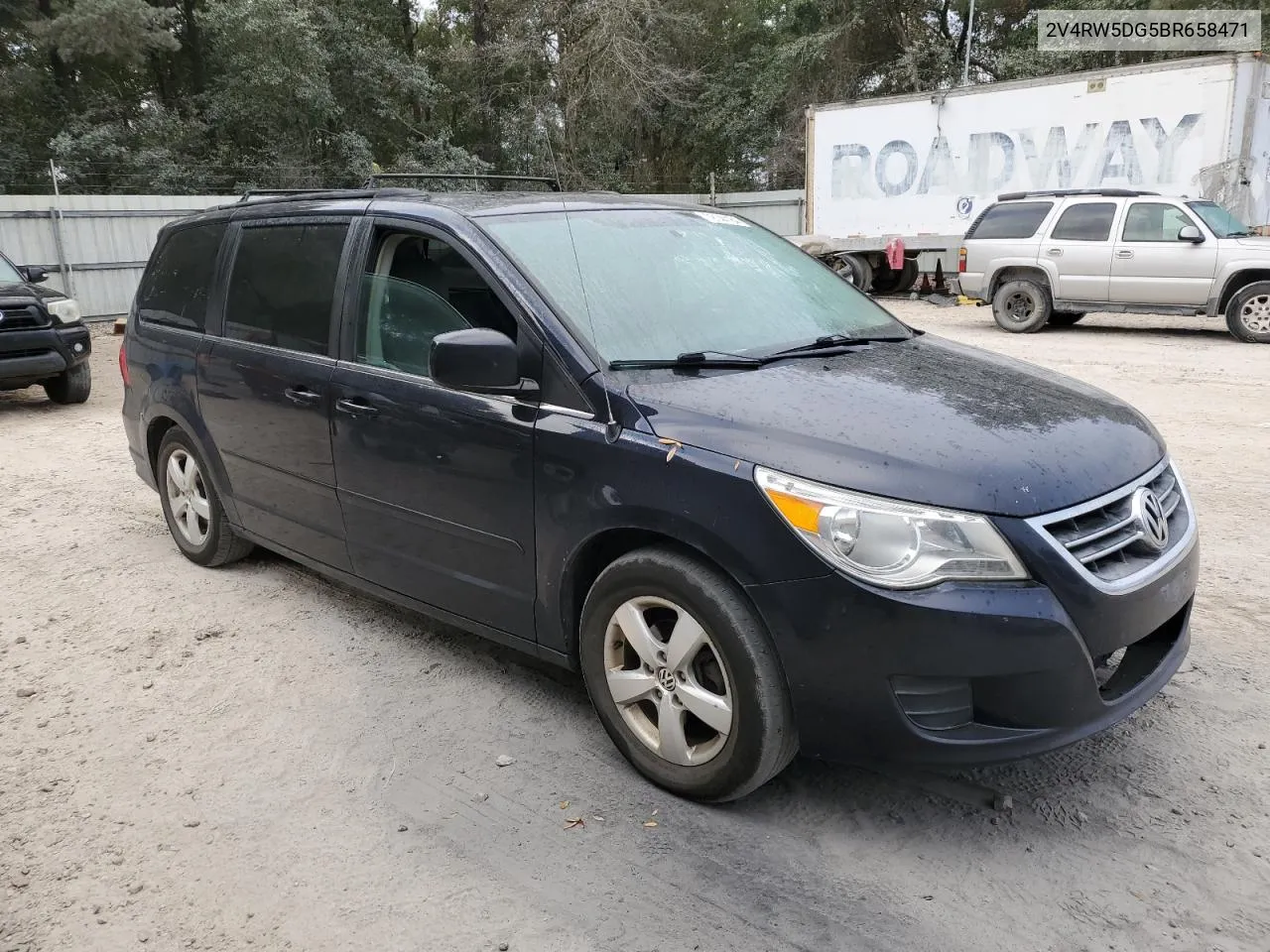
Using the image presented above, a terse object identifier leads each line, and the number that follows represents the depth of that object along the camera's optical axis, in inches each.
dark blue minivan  100.4
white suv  482.0
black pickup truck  373.4
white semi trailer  591.8
